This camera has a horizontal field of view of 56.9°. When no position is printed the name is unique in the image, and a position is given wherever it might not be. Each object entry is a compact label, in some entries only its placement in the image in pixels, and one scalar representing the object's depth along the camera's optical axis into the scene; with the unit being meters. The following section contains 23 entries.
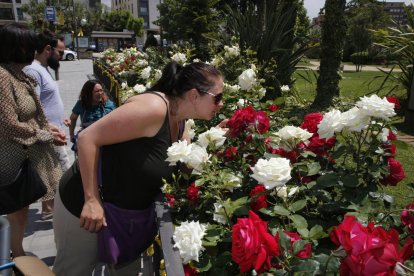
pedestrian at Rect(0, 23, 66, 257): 2.54
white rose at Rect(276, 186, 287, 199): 1.38
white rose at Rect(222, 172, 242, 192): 1.43
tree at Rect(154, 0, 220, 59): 17.84
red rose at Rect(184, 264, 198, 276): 1.30
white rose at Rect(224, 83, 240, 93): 3.11
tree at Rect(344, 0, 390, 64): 28.80
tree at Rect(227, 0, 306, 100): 4.22
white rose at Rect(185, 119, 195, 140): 2.28
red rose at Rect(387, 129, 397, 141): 1.58
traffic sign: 18.64
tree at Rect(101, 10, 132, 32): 83.44
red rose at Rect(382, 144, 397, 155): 1.57
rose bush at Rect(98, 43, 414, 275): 0.96
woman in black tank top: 1.67
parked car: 37.28
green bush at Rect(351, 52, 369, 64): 25.63
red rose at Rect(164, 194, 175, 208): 1.66
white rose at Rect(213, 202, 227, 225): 1.37
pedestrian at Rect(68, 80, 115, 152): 4.25
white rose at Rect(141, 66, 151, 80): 4.99
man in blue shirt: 3.44
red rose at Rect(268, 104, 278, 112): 2.64
